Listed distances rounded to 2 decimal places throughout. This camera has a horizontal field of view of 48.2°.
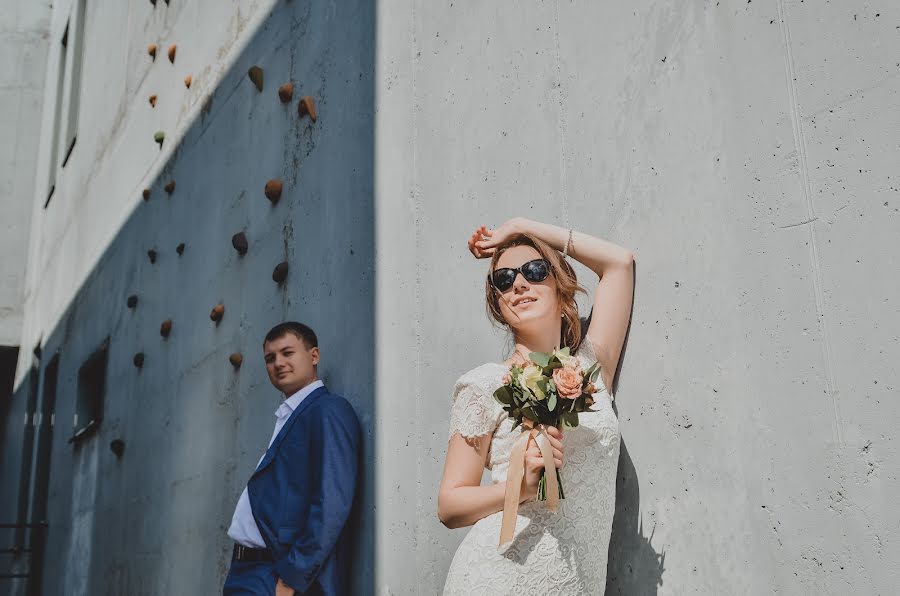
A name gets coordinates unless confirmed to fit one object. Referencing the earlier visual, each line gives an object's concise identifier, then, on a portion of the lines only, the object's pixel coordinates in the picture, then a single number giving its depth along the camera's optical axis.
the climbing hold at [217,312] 6.24
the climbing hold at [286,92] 5.77
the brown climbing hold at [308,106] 5.43
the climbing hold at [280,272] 5.46
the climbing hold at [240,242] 6.01
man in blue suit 4.12
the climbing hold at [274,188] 5.72
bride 2.52
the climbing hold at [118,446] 8.09
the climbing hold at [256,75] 6.20
